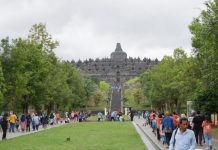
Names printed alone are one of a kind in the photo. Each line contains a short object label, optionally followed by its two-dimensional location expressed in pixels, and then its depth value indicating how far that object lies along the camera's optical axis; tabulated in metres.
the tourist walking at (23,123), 46.62
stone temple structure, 124.09
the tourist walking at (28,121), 47.19
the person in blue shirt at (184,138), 10.93
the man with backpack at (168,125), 24.06
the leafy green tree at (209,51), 31.37
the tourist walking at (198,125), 27.22
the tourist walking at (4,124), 33.69
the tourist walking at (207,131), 23.45
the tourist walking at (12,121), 43.88
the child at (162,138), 26.88
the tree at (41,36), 66.88
